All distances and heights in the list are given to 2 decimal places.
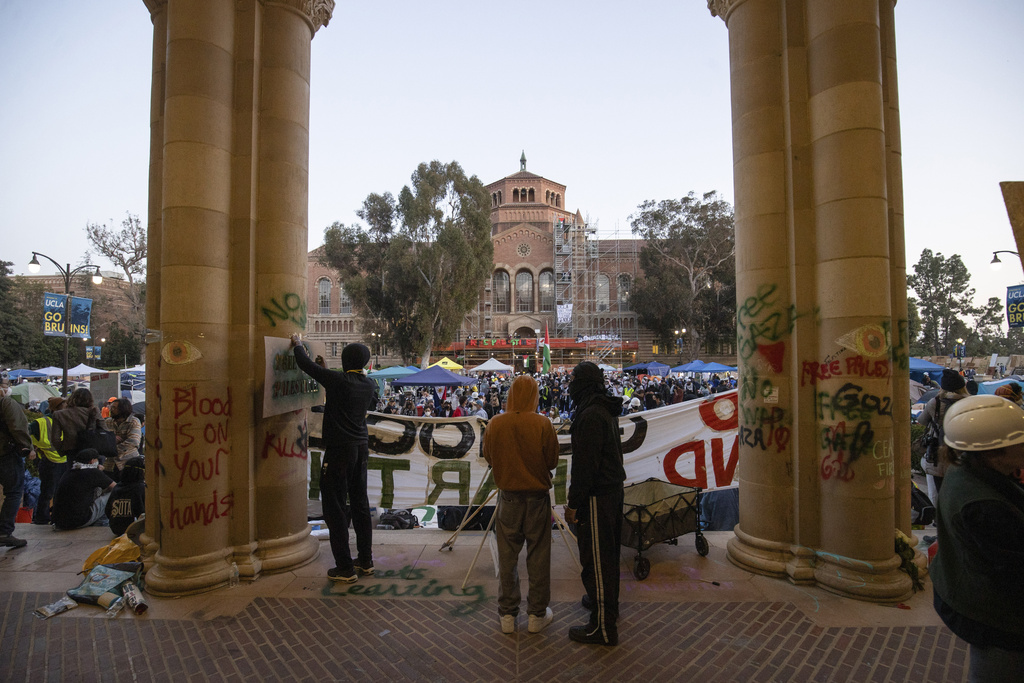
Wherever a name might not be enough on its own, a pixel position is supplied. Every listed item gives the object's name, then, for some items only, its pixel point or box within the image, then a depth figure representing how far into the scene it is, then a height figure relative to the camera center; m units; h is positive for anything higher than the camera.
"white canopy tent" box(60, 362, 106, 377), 22.91 -0.29
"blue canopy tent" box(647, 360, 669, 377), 31.58 -0.65
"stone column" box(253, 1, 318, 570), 4.81 +0.96
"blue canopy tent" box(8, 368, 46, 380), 26.78 -0.46
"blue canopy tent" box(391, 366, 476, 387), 16.98 -0.60
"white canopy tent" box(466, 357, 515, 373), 26.05 -0.35
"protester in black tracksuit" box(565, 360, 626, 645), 3.55 -1.01
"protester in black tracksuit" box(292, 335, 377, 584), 4.52 -0.84
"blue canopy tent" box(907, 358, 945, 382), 19.86 -0.56
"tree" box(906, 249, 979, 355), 65.50 +6.37
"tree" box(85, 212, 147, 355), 34.28 +7.60
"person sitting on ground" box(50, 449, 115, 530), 6.04 -1.51
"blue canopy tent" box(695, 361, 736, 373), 25.36 -0.56
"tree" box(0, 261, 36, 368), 38.19 +2.66
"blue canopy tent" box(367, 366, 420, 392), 21.25 -0.54
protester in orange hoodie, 3.72 -0.96
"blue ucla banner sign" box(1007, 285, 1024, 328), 11.97 +1.03
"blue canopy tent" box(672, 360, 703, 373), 25.84 -0.52
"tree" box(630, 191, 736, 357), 44.62 +7.75
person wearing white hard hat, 1.88 -0.68
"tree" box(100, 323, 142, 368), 48.53 +1.36
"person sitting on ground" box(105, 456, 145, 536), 5.55 -1.44
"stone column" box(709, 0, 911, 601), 4.21 +0.50
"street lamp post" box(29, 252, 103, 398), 15.05 +2.26
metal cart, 4.66 -1.47
